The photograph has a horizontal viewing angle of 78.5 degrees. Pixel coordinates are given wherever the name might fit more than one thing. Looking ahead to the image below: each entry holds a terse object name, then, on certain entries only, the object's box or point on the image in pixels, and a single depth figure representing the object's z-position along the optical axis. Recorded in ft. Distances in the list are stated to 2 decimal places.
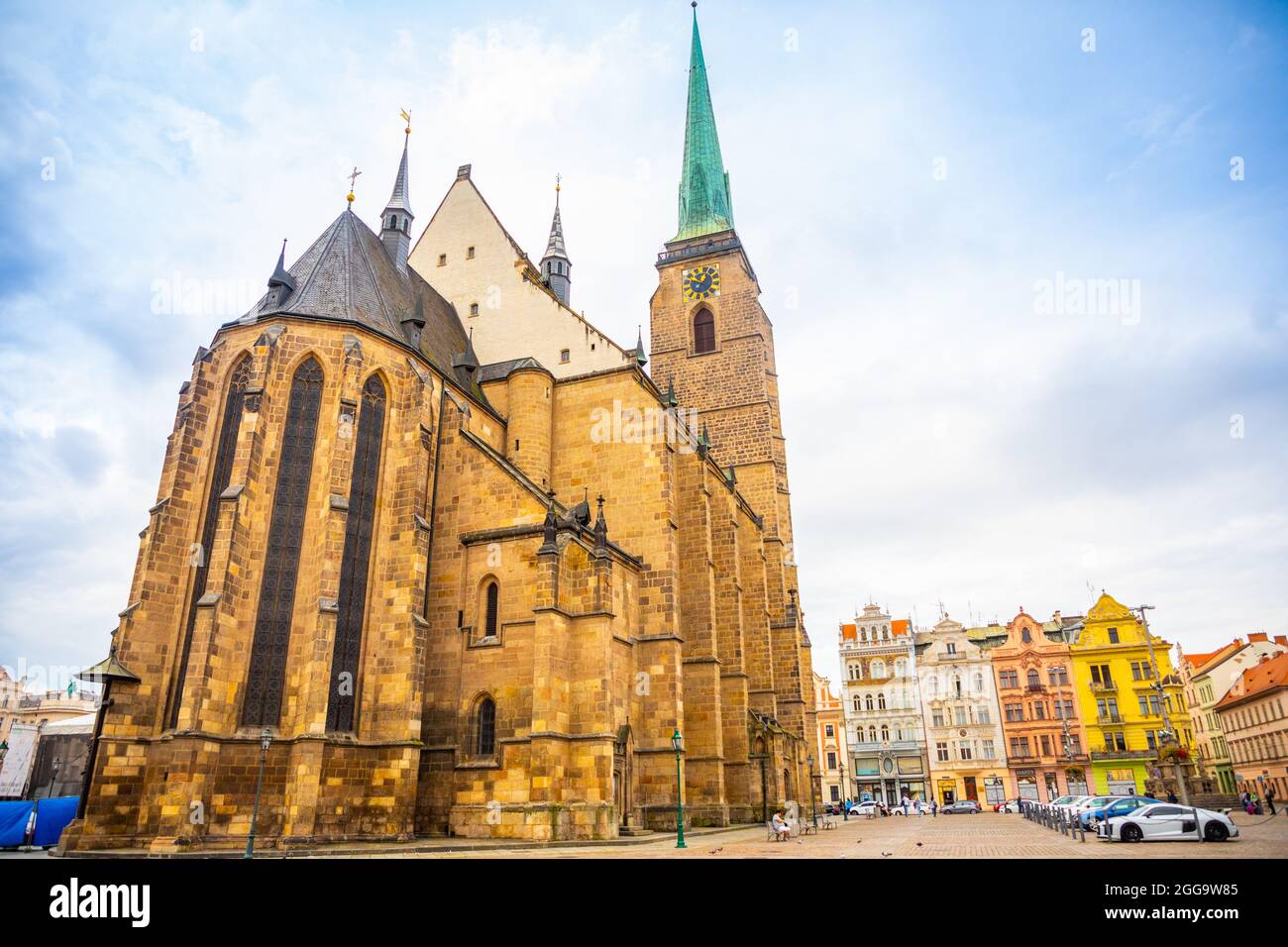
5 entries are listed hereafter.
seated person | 68.28
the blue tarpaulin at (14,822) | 71.51
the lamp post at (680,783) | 55.44
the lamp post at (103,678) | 58.77
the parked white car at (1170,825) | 55.47
